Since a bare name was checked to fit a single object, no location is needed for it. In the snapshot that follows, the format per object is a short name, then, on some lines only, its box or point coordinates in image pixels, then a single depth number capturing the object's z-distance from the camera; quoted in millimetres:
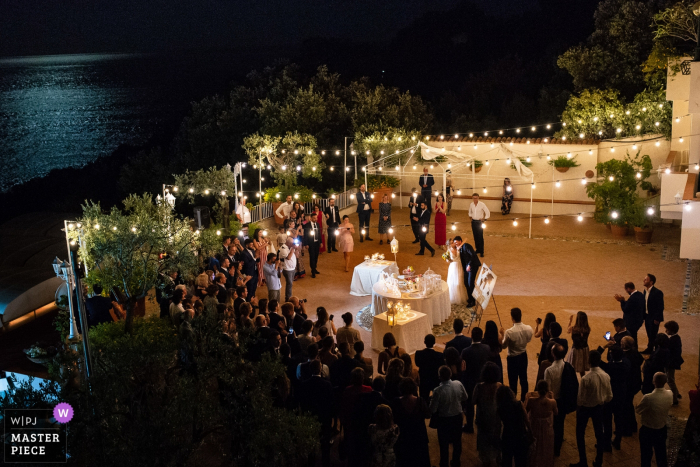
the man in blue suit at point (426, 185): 15203
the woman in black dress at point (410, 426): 5605
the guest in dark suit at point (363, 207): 14625
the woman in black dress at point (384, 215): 13984
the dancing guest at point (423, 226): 13258
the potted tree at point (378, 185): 17891
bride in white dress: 10258
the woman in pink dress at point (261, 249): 11570
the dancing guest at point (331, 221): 13578
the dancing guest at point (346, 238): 12531
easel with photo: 8891
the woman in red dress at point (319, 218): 12806
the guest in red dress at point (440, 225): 13539
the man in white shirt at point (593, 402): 6016
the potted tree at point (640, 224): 13805
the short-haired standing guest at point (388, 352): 6570
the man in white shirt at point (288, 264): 10914
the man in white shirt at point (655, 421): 5719
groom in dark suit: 10133
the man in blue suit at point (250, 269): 10703
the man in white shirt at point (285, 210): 13820
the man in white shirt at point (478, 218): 12906
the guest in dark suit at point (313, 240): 12234
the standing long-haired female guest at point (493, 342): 6676
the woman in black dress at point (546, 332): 7023
